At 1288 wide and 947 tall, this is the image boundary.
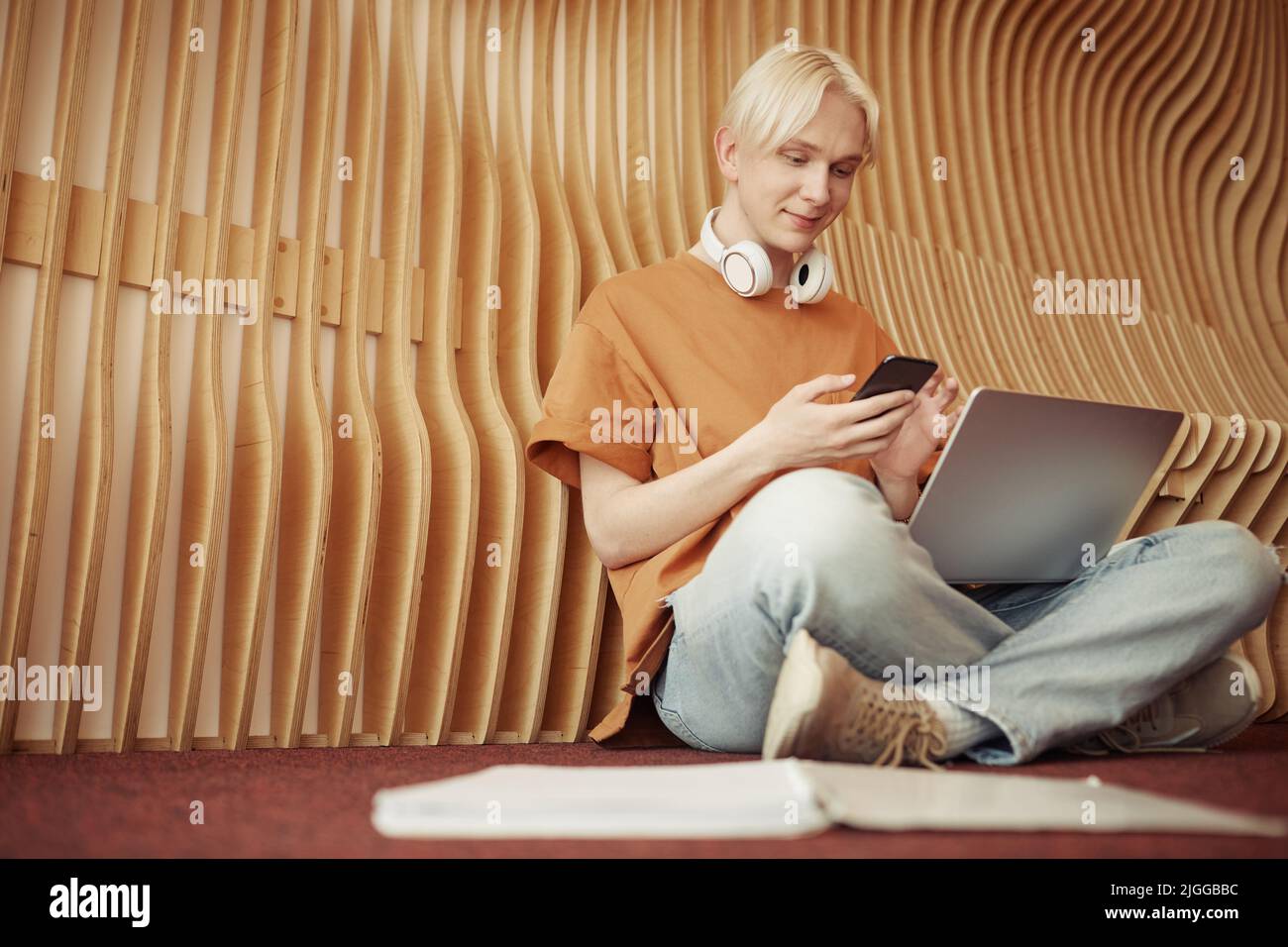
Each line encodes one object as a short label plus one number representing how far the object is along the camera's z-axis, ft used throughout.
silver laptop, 4.17
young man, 3.95
